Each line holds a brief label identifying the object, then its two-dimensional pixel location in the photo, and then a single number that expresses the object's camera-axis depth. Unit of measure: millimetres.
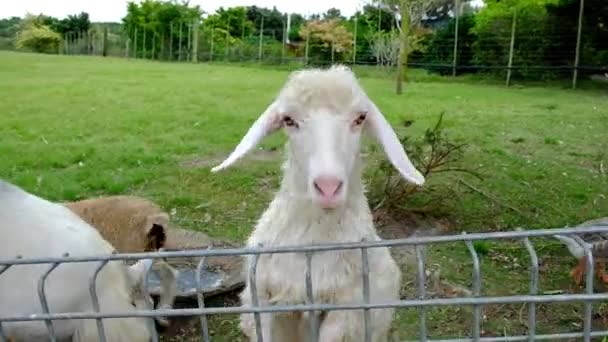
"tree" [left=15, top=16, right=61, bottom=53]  46241
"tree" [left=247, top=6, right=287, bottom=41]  33719
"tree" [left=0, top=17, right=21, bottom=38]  49344
